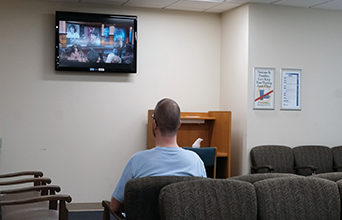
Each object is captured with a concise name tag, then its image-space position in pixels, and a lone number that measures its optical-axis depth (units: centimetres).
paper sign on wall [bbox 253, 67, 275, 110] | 537
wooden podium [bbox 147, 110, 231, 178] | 532
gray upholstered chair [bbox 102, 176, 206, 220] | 227
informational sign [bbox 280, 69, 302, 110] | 551
